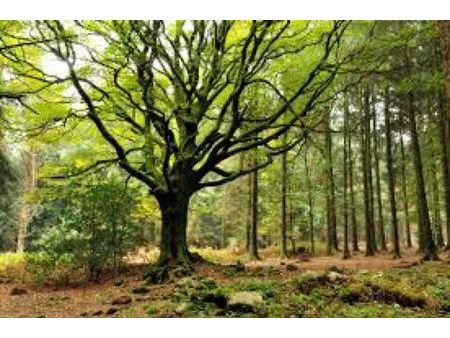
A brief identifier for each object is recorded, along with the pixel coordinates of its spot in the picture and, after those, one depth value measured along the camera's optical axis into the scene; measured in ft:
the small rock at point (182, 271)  24.29
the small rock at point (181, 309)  16.89
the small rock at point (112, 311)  17.57
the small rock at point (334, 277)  19.49
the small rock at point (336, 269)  23.16
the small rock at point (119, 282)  24.09
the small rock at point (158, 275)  23.67
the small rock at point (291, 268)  27.58
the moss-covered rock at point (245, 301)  16.71
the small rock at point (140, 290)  21.39
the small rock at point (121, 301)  19.03
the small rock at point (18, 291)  22.46
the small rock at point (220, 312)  16.71
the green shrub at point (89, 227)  25.41
